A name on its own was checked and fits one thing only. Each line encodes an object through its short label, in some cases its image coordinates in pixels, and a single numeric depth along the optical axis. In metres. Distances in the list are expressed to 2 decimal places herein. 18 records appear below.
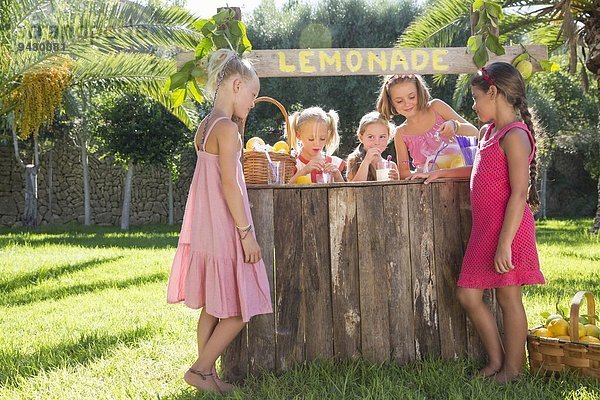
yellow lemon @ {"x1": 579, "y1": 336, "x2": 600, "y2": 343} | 2.90
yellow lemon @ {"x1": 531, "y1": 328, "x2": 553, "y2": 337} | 3.05
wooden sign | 3.30
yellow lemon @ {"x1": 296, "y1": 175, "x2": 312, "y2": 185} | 3.30
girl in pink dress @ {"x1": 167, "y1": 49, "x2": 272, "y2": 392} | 2.85
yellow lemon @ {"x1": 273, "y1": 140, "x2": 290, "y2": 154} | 3.54
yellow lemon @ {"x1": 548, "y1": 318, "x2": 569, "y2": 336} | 3.01
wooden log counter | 3.15
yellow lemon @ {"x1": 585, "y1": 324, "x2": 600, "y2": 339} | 2.96
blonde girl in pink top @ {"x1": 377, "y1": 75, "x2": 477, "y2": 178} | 3.63
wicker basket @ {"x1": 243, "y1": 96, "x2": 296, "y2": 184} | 3.20
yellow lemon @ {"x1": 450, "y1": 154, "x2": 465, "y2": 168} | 3.33
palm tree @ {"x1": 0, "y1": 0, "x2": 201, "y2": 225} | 8.50
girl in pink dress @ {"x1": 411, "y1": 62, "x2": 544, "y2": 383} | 2.92
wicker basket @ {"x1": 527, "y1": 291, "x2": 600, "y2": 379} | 2.83
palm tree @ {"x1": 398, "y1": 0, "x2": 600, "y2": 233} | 9.12
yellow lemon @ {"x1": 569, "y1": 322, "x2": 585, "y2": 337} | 2.96
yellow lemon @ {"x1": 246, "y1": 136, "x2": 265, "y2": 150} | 3.41
